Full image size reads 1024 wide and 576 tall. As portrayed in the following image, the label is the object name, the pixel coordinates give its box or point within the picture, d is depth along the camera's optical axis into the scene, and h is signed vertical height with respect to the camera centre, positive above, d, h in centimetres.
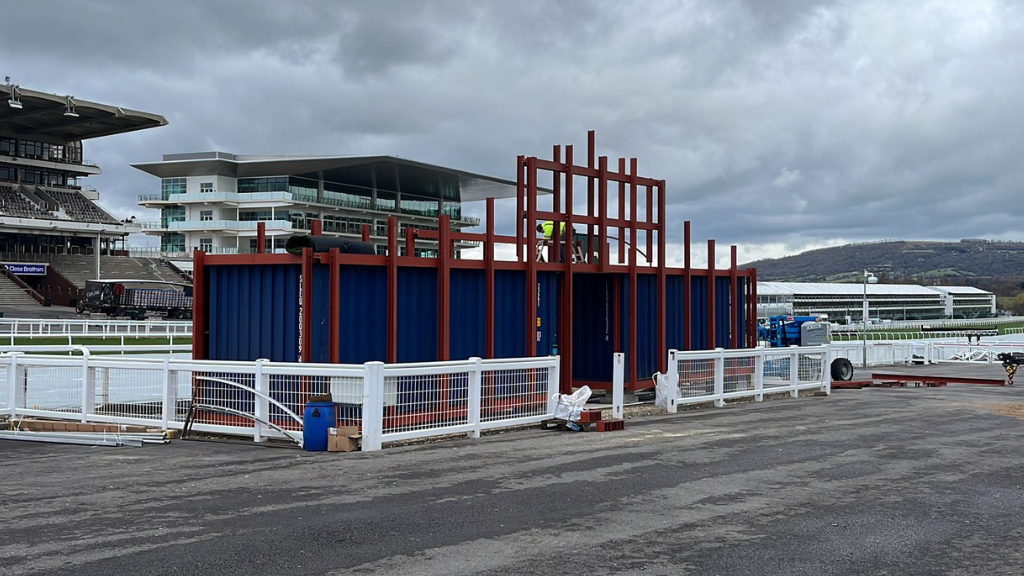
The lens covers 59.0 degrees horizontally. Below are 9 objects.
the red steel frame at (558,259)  1520 +123
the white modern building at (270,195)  9938 +1456
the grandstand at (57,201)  8100 +1200
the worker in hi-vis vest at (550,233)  2129 +222
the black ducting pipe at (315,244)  1488 +131
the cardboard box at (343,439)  1198 -153
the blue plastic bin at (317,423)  1205 -134
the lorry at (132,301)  6438 +153
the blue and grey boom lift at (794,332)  3356 -31
